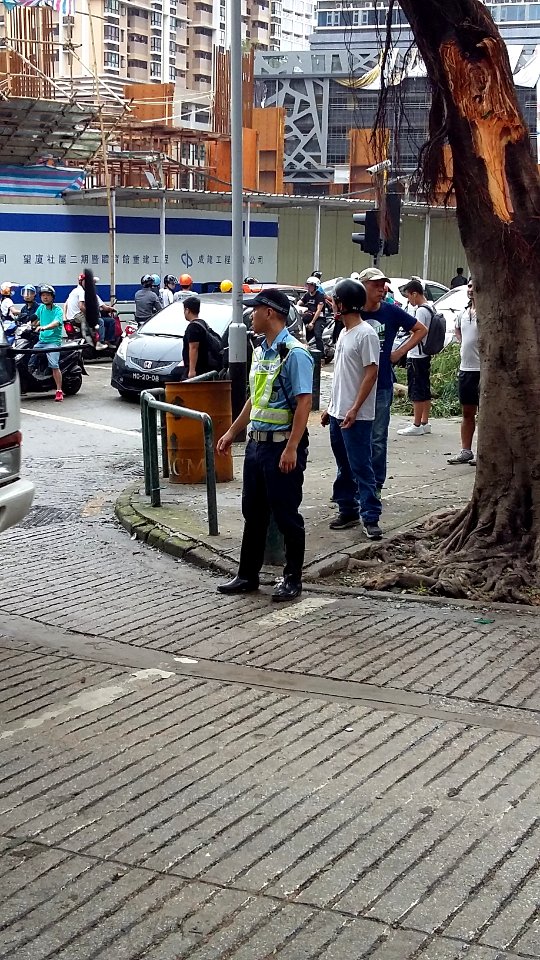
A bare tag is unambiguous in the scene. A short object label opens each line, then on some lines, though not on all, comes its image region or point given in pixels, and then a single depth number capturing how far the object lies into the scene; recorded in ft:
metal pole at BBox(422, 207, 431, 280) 116.64
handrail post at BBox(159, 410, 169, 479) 34.71
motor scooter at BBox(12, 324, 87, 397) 58.39
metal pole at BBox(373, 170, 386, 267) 27.21
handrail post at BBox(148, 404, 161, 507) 31.91
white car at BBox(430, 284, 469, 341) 74.64
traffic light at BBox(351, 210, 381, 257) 49.29
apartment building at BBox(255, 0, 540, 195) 215.92
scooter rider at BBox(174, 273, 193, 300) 79.10
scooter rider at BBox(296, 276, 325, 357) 74.33
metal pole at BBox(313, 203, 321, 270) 103.60
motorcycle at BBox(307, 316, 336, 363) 74.64
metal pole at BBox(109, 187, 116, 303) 86.38
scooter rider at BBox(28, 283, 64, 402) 57.67
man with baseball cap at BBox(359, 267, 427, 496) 30.22
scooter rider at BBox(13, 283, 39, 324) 63.05
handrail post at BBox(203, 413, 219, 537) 27.89
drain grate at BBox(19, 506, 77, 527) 32.27
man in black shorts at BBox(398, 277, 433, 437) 44.45
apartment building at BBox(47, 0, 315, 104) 374.84
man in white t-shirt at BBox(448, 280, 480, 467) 36.35
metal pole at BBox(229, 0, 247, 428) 41.98
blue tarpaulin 91.81
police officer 23.02
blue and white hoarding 85.30
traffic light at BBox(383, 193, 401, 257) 43.84
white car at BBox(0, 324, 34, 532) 21.21
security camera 25.61
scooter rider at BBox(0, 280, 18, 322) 70.08
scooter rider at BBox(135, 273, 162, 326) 73.87
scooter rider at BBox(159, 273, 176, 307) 82.04
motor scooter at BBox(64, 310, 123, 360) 61.98
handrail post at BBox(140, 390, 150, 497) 32.37
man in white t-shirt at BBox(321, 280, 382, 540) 27.48
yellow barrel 33.91
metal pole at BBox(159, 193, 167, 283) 91.30
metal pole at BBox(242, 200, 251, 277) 99.40
